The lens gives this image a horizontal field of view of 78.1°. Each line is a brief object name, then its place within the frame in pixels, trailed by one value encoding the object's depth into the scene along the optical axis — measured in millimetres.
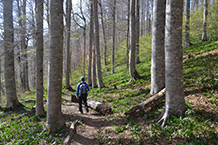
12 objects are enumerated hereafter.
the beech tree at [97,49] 11336
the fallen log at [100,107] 6703
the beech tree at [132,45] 10750
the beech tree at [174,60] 4023
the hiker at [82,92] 7172
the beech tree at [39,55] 6273
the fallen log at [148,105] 5355
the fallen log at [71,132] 4176
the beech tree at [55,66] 4422
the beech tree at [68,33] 13542
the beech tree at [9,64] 7840
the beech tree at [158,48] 6320
